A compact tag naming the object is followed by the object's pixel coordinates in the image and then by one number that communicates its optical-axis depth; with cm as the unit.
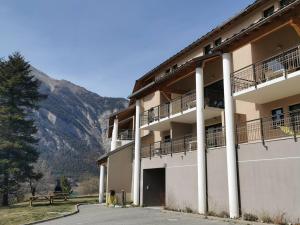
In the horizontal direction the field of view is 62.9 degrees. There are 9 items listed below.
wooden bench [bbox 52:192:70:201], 2335
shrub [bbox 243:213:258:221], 1039
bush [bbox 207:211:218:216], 1205
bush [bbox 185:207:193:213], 1343
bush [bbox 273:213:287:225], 949
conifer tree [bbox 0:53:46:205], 2536
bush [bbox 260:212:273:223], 985
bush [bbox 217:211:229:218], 1149
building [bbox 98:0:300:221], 1024
